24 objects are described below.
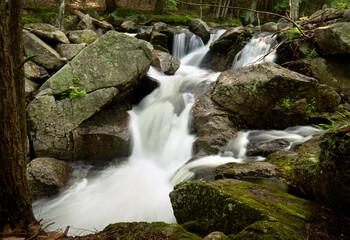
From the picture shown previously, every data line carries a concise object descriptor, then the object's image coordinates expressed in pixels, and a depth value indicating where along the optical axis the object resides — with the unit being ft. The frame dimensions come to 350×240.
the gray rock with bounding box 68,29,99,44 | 29.71
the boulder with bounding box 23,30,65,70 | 23.95
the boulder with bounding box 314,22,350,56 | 24.07
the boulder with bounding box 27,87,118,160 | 20.13
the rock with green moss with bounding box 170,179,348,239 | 7.19
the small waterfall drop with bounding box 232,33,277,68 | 35.06
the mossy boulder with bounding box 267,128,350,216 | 7.86
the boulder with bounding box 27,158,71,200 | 16.85
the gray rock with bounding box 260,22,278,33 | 46.26
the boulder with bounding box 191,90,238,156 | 20.61
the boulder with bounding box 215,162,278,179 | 13.90
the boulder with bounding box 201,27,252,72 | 36.40
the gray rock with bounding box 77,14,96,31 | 39.47
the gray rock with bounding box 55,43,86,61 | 26.03
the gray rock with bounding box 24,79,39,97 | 20.99
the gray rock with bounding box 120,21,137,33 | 48.08
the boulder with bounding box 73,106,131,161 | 21.29
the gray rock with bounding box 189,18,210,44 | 43.64
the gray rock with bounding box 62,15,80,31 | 42.20
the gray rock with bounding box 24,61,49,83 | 22.13
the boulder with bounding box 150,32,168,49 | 38.42
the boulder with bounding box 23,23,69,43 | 26.27
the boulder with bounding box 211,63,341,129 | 22.65
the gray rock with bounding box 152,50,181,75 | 31.68
